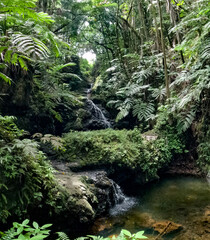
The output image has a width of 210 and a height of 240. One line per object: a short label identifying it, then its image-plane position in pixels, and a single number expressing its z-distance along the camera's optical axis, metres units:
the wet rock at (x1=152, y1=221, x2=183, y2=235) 3.55
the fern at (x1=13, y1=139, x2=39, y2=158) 2.90
